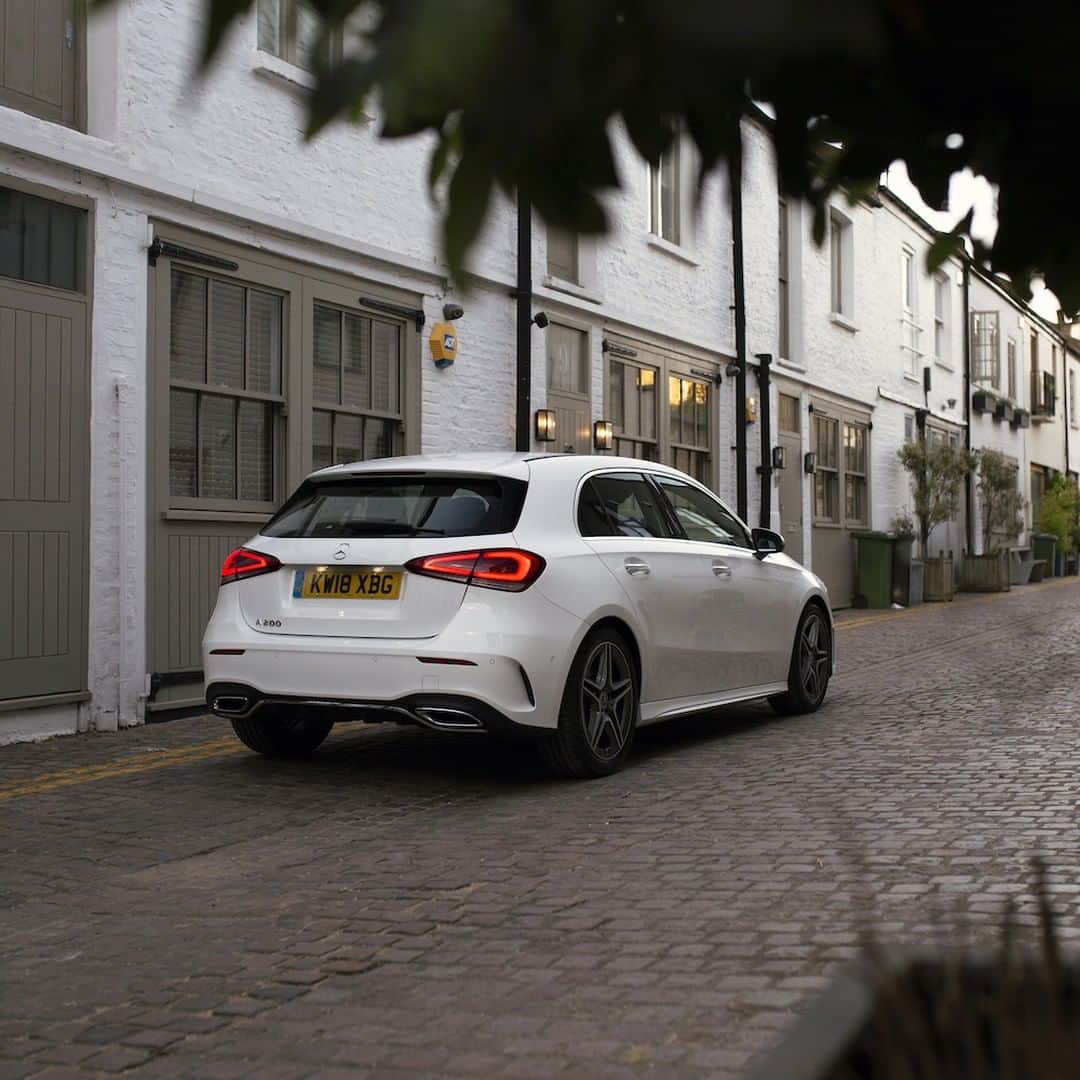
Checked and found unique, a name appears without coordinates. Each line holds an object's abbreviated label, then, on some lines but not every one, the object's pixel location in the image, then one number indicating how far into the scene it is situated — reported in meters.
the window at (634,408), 16.41
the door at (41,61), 8.88
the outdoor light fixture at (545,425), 14.15
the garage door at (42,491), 8.62
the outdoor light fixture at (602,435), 15.52
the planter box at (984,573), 28.86
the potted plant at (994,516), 28.89
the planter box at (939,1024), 1.66
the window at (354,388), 11.54
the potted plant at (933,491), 25.05
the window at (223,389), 10.09
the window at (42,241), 8.65
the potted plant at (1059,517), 37.31
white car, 6.60
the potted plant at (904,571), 23.25
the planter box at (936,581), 25.02
